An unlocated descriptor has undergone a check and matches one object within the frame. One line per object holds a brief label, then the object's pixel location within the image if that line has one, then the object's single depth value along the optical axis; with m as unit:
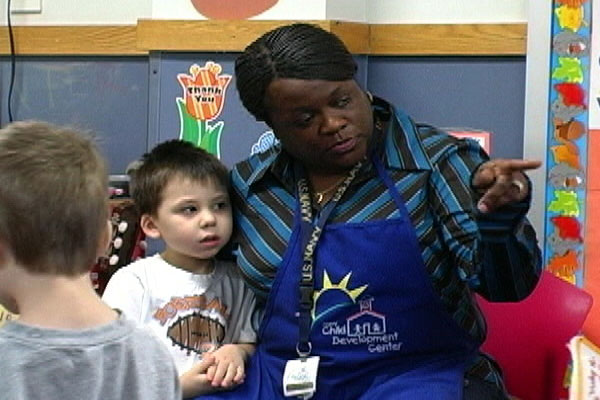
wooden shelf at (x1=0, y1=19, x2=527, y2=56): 3.74
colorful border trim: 3.59
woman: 3.07
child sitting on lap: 3.25
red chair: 3.30
